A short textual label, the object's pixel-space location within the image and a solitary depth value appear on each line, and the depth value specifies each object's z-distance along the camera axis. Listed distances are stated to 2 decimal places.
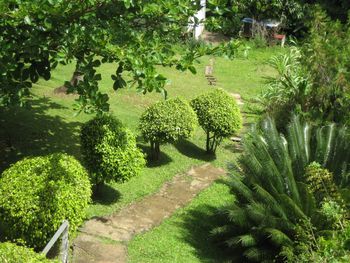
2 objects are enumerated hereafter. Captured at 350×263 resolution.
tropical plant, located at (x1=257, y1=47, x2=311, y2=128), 12.08
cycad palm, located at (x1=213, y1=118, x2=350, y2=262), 7.95
